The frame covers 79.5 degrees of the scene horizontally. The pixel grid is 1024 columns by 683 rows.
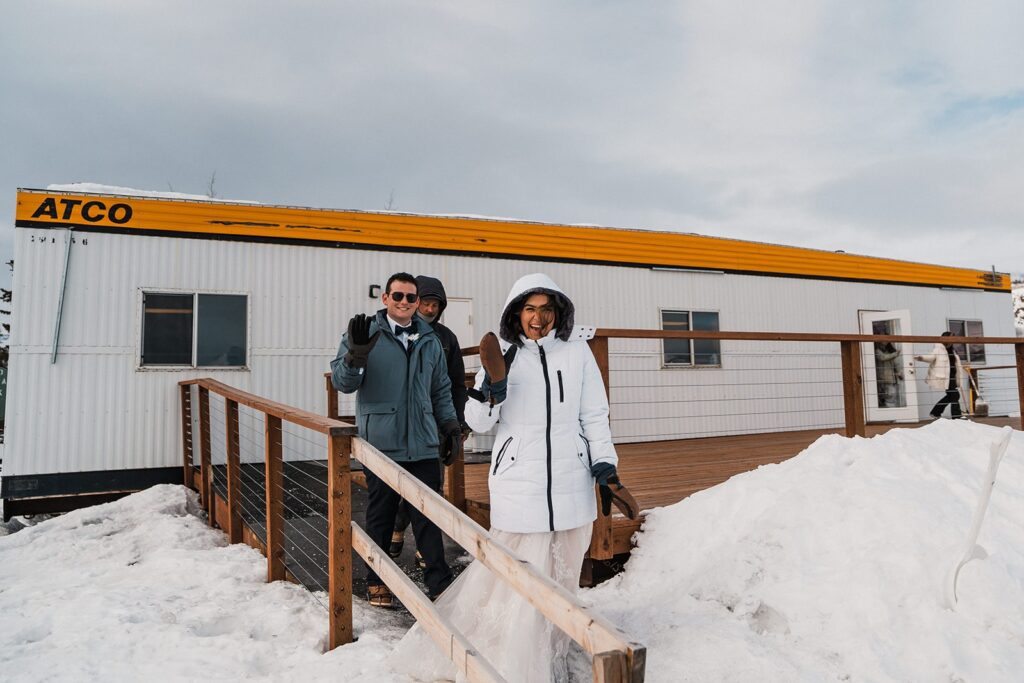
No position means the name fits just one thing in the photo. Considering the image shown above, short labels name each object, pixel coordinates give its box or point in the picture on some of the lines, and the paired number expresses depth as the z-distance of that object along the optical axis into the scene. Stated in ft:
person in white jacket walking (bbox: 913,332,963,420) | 32.53
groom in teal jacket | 10.64
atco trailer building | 22.65
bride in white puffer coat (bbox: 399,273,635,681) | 7.78
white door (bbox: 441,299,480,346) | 27.89
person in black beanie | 12.62
